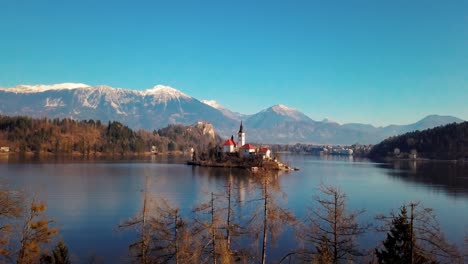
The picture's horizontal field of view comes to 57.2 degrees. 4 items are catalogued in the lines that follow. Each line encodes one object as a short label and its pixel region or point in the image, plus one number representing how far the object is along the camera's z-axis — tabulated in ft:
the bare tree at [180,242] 38.49
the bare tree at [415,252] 35.58
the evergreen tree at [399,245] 39.99
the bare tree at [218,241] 33.08
